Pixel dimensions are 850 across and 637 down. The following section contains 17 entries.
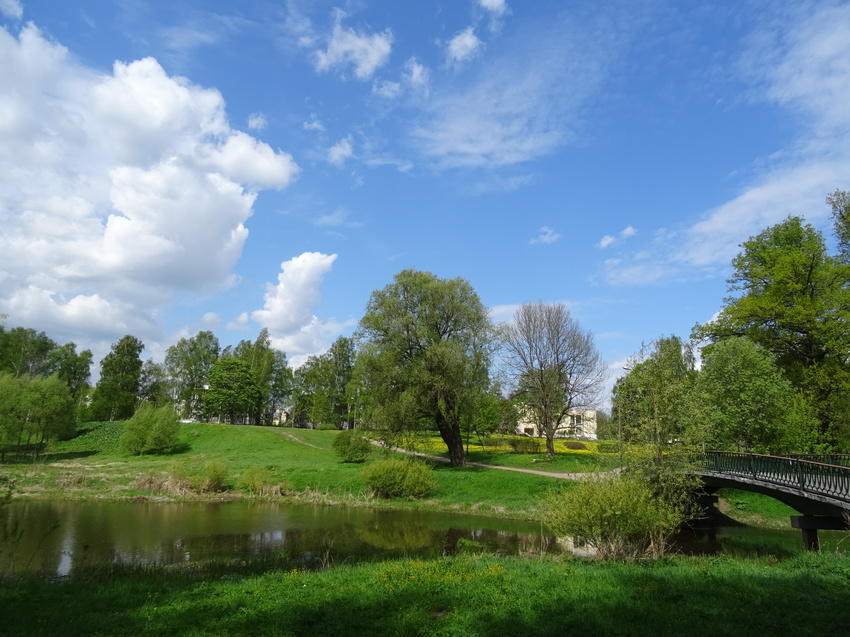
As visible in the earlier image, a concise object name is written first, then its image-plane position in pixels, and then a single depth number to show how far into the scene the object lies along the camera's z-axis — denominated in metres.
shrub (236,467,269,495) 35.50
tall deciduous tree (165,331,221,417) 87.56
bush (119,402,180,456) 50.41
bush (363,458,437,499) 34.44
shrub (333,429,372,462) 44.63
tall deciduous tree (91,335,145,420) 75.81
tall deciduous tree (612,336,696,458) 18.55
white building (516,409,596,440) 45.71
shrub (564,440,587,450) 69.81
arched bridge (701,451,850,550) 17.86
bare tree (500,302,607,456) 47.31
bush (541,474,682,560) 15.30
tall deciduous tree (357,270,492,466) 39.59
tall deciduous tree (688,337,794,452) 30.28
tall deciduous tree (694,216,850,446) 32.44
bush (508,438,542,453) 55.83
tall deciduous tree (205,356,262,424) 73.69
